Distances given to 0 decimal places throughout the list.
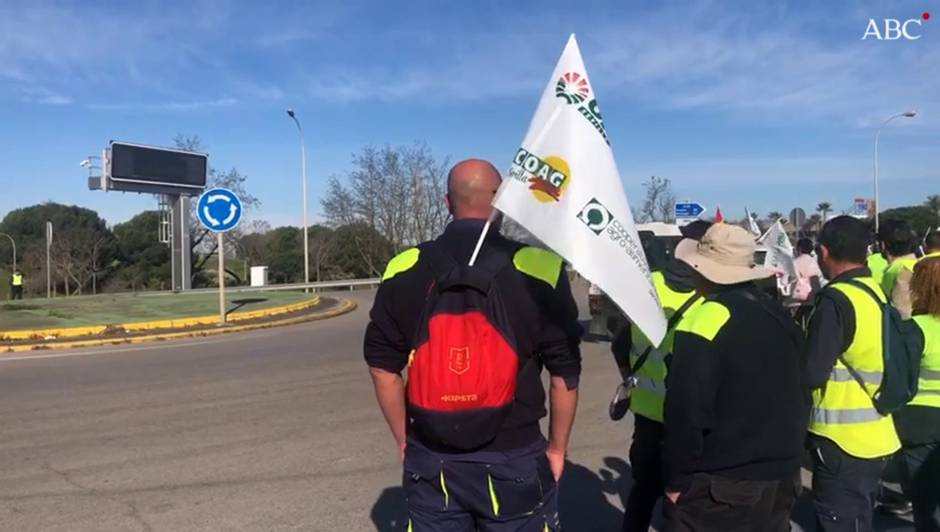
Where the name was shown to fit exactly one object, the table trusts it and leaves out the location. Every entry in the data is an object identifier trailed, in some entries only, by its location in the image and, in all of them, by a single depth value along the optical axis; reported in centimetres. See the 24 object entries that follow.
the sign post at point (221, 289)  1631
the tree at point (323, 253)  4356
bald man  251
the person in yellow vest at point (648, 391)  369
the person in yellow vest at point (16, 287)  3180
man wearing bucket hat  274
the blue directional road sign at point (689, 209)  2453
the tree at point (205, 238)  4344
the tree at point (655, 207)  4462
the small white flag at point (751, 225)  874
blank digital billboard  3102
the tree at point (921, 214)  4444
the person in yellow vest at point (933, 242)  570
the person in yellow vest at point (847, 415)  330
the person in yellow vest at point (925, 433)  378
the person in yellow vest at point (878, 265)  607
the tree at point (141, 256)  4369
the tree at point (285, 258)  4444
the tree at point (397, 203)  4122
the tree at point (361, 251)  4266
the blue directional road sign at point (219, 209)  1552
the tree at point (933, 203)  6444
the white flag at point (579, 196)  255
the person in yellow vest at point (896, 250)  531
